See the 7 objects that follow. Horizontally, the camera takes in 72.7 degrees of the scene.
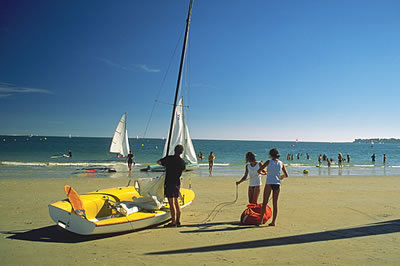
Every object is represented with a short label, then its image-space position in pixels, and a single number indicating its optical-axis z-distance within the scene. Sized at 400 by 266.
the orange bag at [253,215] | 6.23
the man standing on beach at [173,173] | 5.76
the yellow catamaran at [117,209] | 5.02
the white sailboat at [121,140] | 31.91
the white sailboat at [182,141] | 16.32
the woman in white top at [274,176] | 5.90
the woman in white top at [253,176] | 6.53
